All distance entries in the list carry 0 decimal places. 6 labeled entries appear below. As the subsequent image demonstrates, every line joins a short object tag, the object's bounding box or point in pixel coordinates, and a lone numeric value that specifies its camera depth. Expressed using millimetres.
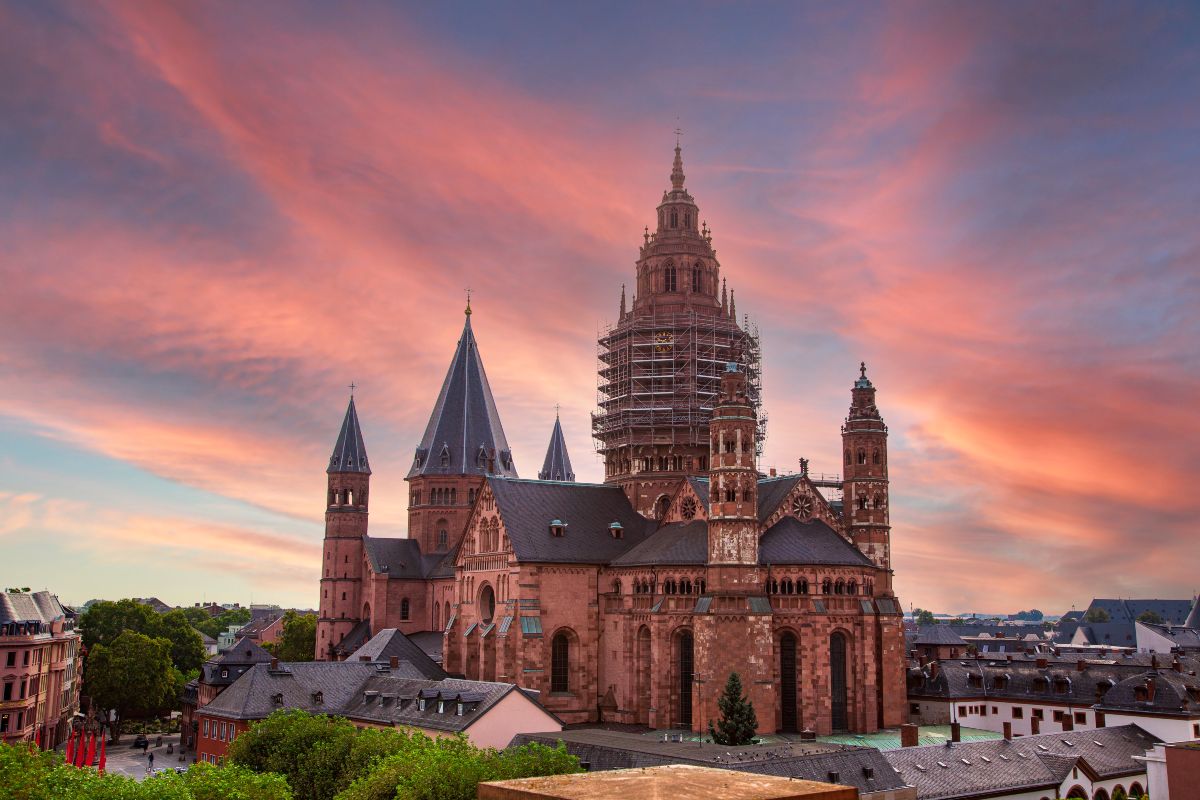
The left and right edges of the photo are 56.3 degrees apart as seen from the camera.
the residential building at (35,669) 84750
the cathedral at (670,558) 79500
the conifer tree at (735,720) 70250
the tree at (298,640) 131000
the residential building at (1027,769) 62500
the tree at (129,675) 114125
